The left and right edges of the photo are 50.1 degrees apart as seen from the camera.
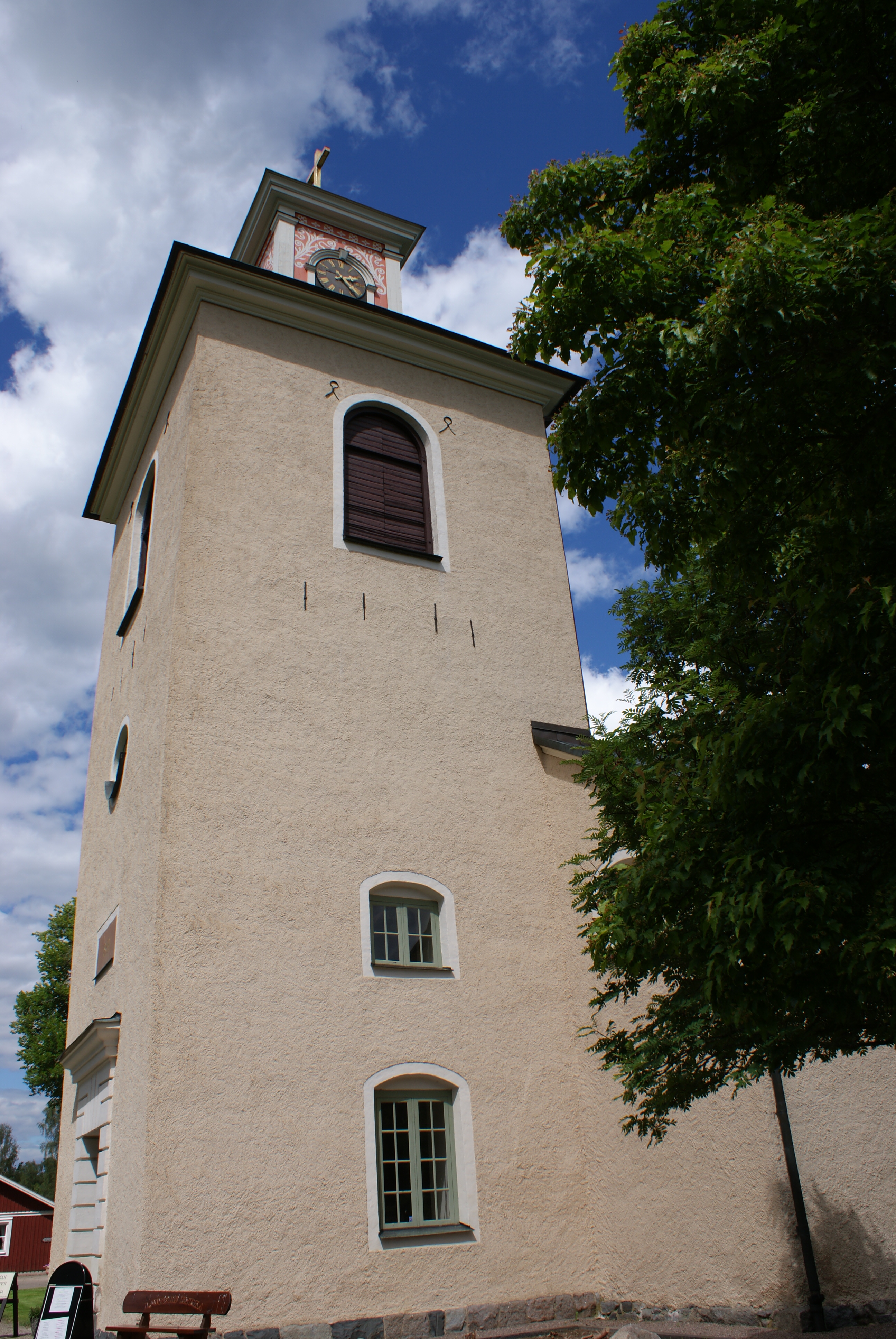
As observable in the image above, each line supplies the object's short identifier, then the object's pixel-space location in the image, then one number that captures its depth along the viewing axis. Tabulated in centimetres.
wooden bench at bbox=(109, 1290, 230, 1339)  654
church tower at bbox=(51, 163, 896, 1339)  802
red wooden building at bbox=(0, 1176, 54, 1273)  3603
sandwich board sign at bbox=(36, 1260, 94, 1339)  732
